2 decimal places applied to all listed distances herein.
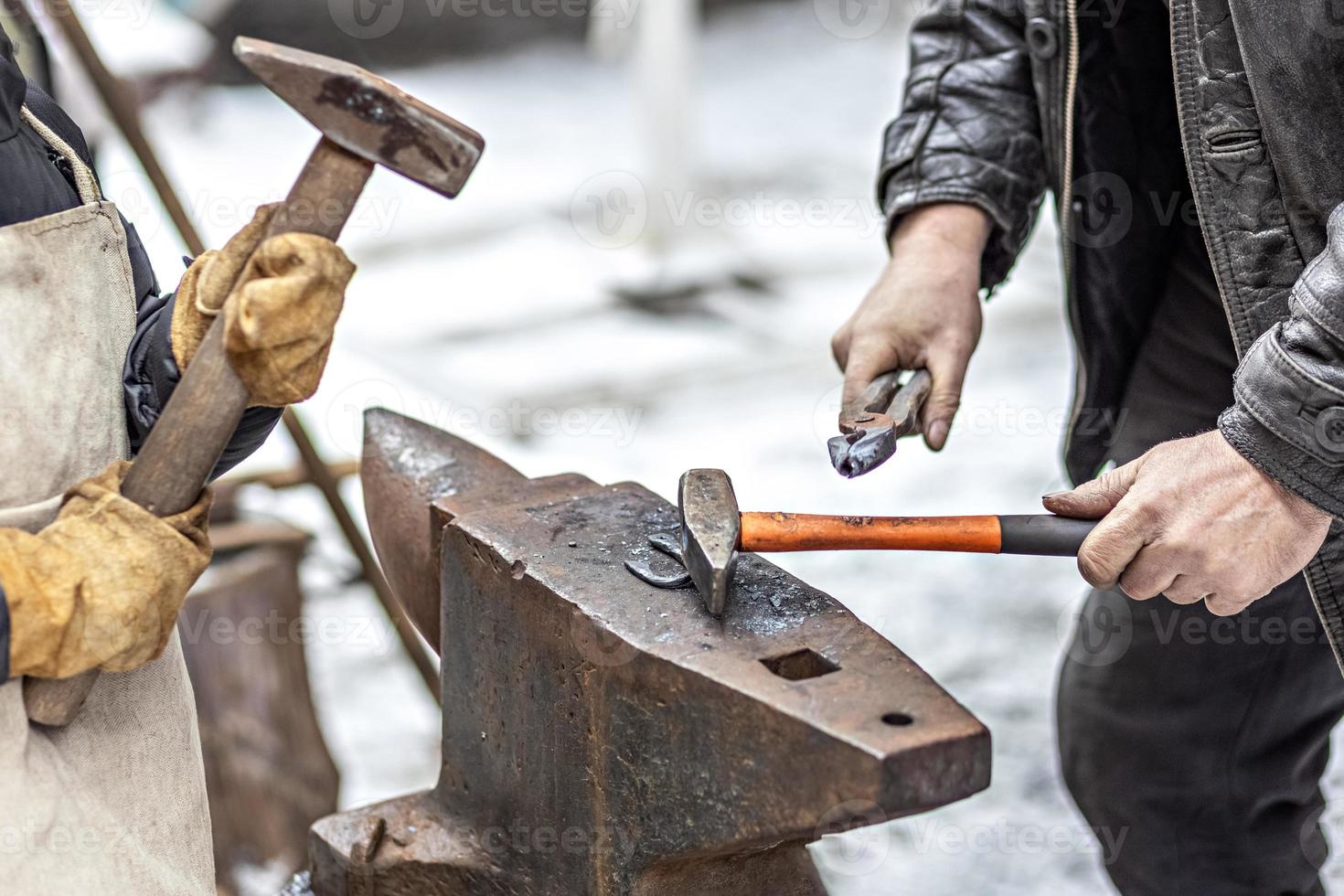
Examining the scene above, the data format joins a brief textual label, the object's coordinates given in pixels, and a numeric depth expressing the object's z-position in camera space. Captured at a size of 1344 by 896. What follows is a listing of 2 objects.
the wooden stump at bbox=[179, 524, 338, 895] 3.56
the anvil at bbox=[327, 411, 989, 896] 2.52
